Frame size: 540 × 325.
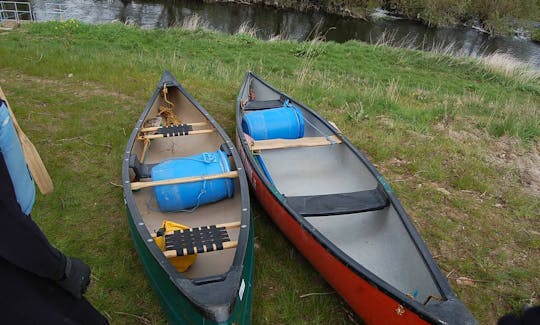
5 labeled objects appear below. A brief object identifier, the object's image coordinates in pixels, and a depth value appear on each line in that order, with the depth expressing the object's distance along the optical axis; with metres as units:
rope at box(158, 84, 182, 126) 5.50
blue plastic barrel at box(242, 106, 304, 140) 4.95
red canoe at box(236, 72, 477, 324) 2.68
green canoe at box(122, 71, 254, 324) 2.47
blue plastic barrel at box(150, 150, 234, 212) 3.62
